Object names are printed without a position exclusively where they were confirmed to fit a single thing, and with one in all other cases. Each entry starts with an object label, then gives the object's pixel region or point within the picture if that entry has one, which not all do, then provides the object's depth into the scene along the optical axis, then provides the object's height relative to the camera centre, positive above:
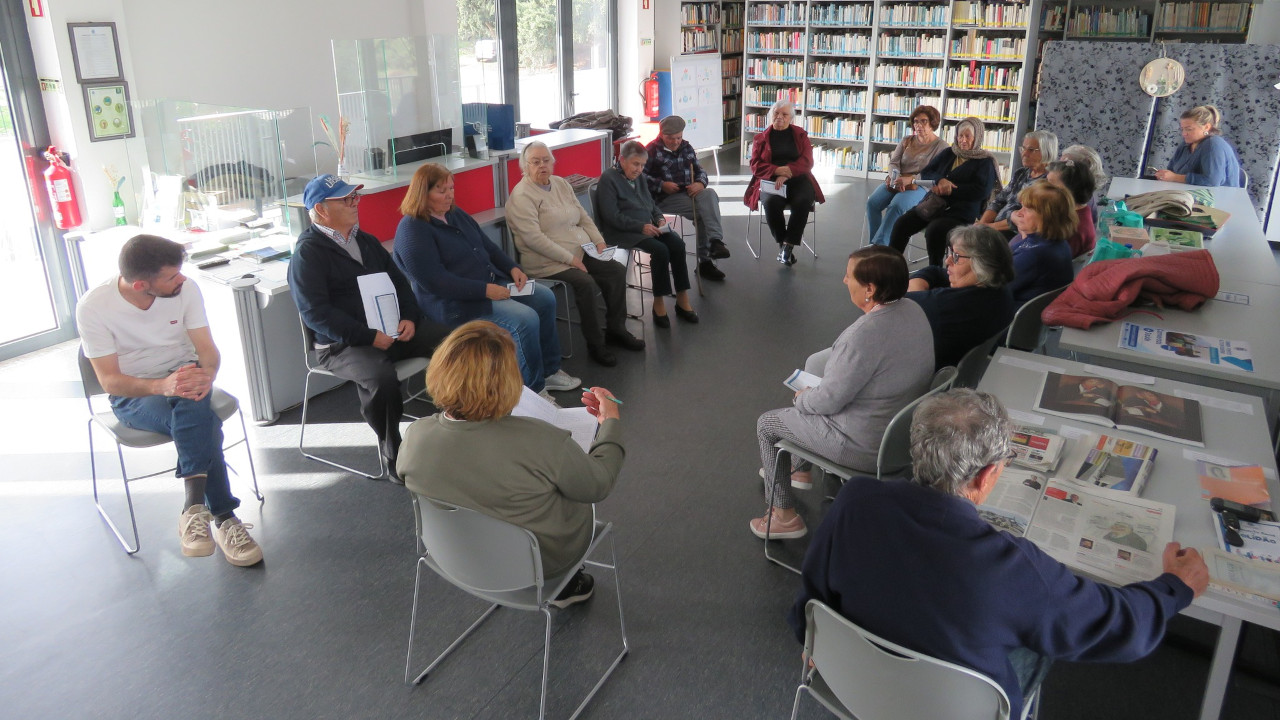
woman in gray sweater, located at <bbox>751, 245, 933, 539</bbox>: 2.77 -0.89
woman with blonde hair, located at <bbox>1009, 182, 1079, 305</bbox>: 3.78 -0.70
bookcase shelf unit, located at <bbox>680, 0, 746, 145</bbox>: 10.12 +0.43
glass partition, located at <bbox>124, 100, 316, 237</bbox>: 4.43 -0.44
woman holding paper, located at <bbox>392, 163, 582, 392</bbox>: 4.09 -0.93
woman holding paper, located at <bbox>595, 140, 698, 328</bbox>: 5.40 -0.90
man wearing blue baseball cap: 3.61 -0.90
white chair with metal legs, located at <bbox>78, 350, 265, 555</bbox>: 3.10 -1.17
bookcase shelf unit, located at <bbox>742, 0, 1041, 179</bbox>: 8.60 +0.05
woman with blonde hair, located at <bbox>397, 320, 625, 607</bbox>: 2.16 -0.88
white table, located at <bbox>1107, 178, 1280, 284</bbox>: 4.06 -0.85
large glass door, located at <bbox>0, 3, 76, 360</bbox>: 4.56 -0.75
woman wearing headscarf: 5.95 -0.76
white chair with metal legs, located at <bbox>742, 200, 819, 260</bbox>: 6.95 -1.27
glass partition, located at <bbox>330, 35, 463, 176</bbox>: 4.92 -0.12
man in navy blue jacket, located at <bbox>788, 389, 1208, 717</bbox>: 1.63 -0.92
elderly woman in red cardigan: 6.59 -0.73
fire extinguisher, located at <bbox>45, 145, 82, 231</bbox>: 4.64 -0.53
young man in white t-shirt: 3.01 -0.97
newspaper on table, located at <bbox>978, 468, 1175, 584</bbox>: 1.96 -1.02
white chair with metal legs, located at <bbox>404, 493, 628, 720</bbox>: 2.15 -1.16
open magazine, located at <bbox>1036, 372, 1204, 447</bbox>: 2.54 -0.97
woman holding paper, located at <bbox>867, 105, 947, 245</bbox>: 6.39 -0.71
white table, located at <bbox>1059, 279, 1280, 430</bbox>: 3.00 -0.94
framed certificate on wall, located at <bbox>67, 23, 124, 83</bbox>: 4.63 +0.16
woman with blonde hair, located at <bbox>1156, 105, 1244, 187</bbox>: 5.98 -0.55
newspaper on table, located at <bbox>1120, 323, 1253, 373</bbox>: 3.06 -0.95
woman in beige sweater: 4.79 -0.90
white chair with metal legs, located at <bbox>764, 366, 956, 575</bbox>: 2.63 -1.11
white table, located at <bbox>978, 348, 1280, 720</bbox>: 1.88 -1.00
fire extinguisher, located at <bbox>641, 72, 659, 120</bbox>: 9.80 -0.20
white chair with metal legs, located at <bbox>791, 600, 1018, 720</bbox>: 1.64 -1.12
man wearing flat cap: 6.17 -0.70
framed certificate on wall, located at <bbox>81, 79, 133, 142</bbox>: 4.72 -0.14
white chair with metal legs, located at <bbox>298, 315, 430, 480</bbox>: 3.73 -1.17
